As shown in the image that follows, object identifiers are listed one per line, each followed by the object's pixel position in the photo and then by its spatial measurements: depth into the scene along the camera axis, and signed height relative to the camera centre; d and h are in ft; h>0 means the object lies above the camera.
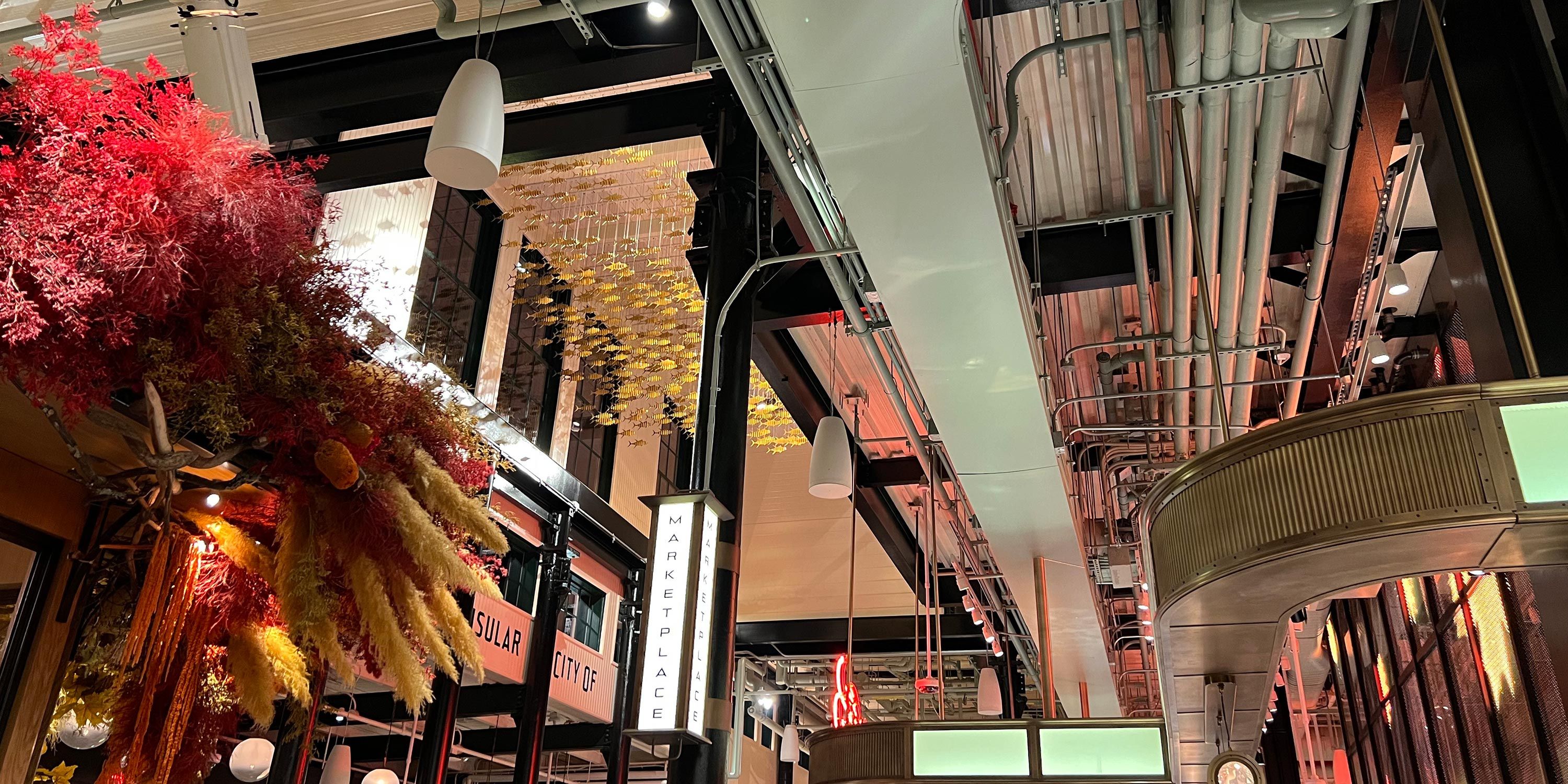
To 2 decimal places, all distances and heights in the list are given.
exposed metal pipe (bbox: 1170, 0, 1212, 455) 12.14 +9.30
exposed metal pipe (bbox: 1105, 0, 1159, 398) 12.82 +10.03
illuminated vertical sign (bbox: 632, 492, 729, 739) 13.67 +3.00
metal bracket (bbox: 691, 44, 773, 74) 11.62 +8.33
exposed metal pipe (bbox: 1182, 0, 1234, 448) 11.84 +9.01
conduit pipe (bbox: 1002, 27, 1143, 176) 12.71 +9.15
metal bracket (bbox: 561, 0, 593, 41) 12.25 +9.20
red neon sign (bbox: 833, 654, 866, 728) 32.99 +4.77
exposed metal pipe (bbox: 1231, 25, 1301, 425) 12.34 +9.14
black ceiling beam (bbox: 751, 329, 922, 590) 25.07 +11.23
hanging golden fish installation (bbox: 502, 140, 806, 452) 25.13 +14.77
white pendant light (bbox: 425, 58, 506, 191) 9.93 +6.34
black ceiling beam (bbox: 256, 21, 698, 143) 17.04 +12.42
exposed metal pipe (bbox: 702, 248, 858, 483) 15.92 +7.43
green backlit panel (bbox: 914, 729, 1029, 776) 21.85 +2.31
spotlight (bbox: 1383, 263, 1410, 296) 18.13 +9.68
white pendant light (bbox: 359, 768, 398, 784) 28.71 +1.85
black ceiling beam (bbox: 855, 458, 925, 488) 32.76 +11.48
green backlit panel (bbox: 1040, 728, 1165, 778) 21.26 +2.32
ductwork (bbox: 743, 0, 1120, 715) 10.57 +7.60
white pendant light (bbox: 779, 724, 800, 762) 55.21 +5.77
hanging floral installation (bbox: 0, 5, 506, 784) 7.57 +3.15
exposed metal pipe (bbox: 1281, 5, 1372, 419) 12.90 +9.67
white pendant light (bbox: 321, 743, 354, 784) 30.32 +2.23
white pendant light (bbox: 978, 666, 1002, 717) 41.55 +6.48
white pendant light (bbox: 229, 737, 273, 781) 24.47 +1.88
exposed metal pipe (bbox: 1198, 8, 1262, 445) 12.01 +9.06
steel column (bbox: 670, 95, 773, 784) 16.03 +8.60
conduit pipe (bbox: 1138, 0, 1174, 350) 12.73 +9.72
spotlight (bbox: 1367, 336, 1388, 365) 19.69 +9.28
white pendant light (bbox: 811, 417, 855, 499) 19.31 +6.87
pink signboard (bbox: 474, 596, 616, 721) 27.12 +5.18
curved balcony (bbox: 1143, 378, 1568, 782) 7.07 +2.57
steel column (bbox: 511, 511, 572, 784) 28.78 +5.87
